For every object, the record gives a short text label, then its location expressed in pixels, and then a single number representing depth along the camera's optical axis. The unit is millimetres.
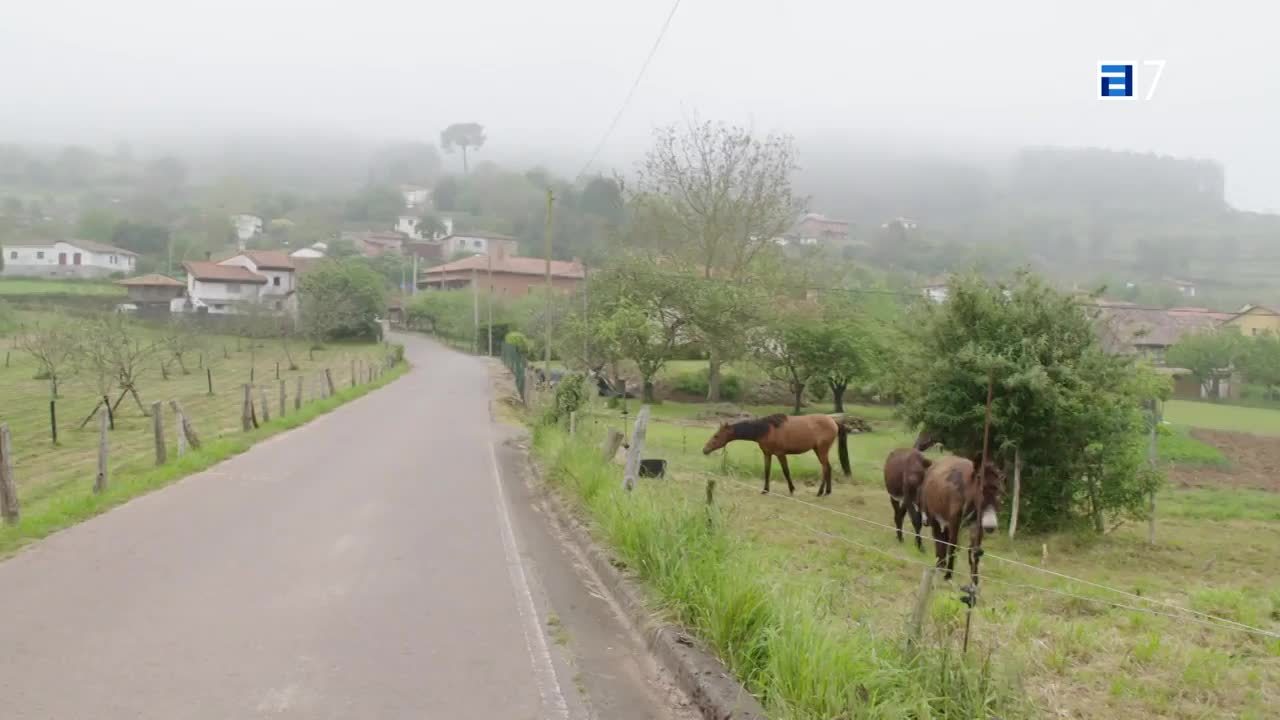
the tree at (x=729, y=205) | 42812
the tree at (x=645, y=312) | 37031
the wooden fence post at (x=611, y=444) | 13508
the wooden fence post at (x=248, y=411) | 20031
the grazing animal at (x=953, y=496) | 10250
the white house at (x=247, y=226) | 150375
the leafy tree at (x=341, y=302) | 65438
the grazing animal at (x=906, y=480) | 11836
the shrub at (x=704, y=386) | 43062
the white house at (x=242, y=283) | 77562
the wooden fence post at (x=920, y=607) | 4789
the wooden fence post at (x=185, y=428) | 15570
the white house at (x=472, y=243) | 134250
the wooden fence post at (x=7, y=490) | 9844
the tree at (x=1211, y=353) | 52531
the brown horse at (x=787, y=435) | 16625
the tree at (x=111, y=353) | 27117
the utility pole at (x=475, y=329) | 65869
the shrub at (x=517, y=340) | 51312
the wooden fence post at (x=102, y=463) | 11953
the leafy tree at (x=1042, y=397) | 13289
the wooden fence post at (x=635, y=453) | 10477
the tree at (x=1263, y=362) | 51500
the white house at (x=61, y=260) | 89688
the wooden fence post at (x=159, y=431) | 14435
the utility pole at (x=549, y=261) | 27494
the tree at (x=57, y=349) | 29031
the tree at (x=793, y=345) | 38062
